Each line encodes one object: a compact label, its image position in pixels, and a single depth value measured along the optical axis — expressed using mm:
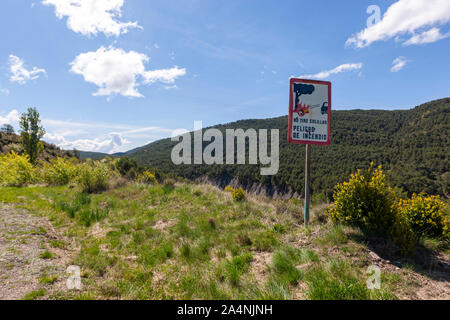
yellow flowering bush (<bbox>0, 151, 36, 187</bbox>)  15578
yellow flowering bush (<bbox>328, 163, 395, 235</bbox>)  4312
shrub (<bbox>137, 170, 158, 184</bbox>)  12086
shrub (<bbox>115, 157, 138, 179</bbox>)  28069
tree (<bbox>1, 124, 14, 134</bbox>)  79538
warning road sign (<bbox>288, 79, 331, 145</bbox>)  5352
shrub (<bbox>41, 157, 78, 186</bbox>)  14602
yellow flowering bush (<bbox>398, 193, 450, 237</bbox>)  4812
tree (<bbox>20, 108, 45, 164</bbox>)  34281
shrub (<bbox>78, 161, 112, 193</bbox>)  11383
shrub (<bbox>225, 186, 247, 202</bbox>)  8264
